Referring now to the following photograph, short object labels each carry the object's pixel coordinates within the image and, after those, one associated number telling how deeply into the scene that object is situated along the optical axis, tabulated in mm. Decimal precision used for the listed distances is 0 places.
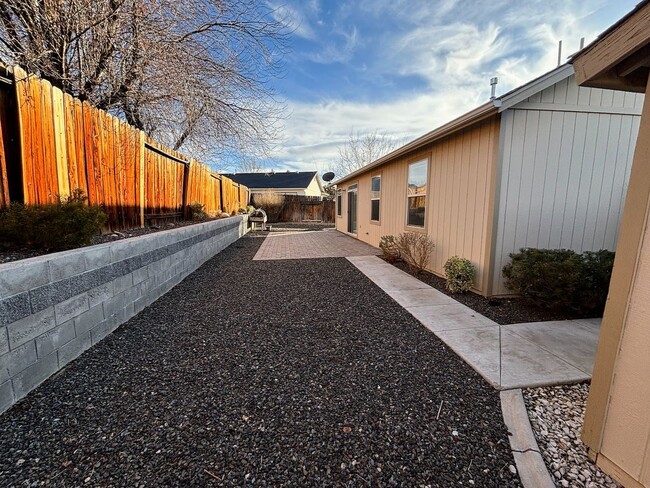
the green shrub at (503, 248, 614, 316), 3432
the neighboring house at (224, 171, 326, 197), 28281
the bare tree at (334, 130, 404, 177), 26594
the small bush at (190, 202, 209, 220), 8250
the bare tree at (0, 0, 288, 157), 3873
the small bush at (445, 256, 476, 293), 4496
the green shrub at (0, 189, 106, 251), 2752
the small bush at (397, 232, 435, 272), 5902
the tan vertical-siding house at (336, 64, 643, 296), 4016
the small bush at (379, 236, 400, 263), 6848
